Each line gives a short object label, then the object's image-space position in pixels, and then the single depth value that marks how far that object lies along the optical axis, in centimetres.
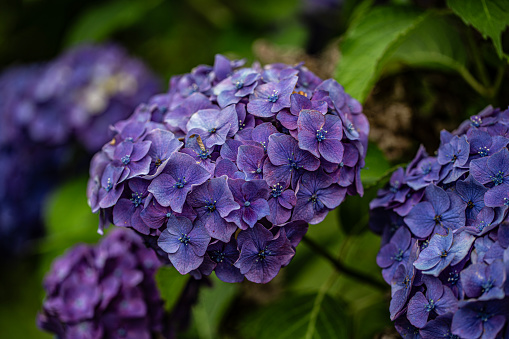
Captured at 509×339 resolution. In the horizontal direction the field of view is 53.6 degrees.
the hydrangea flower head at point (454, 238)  51
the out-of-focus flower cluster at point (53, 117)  135
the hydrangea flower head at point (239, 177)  59
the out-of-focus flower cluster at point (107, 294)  84
